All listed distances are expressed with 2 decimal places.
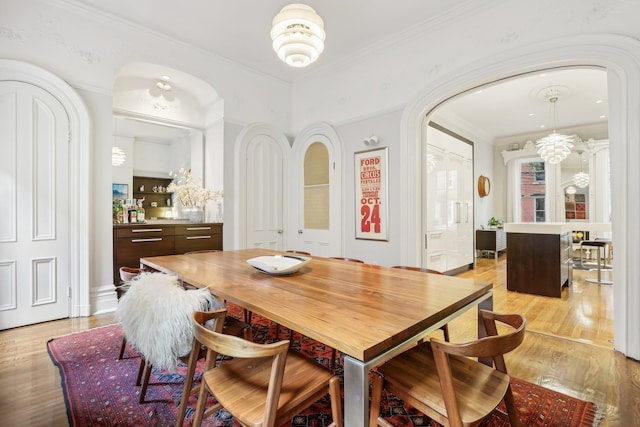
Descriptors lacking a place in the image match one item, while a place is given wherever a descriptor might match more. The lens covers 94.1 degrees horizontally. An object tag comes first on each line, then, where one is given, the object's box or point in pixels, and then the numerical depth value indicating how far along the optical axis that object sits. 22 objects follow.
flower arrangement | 4.20
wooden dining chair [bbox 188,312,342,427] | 0.99
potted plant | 7.32
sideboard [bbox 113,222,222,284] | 3.42
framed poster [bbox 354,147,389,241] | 3.87
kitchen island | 3.93
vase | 4.28
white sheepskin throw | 1.38
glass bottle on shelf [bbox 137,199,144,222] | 3.74
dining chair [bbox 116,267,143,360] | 1.88
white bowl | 1.85
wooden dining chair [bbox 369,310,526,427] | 0.98
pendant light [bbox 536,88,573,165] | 5.06
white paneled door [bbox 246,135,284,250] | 4.55
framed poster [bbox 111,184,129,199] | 3.79
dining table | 0.91
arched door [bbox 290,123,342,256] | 4.40
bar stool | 4.62
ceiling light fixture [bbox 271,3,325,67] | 2.17
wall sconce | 3.89
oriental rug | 1.59
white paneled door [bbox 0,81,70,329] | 2.81
